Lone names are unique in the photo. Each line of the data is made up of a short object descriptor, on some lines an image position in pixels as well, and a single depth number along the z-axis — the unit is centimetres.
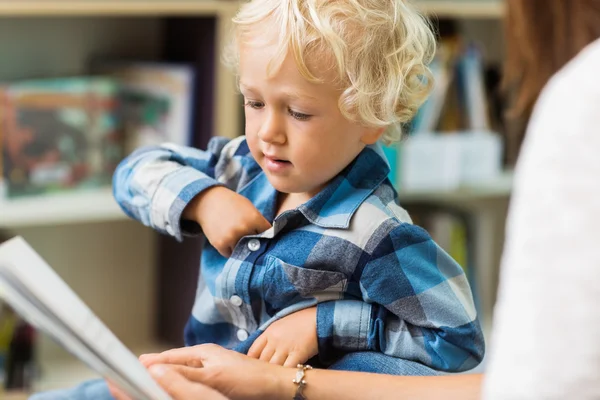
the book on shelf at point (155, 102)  249
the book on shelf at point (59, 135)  232
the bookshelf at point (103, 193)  235
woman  98
